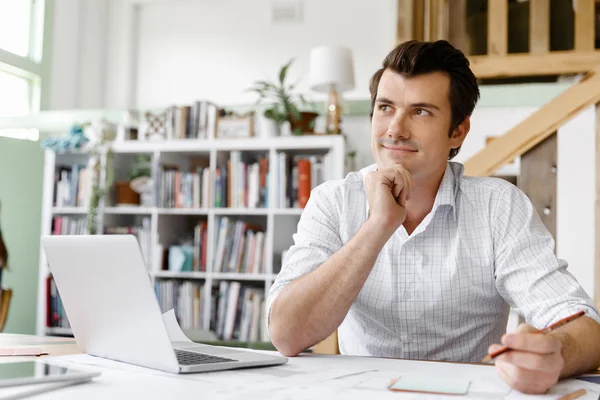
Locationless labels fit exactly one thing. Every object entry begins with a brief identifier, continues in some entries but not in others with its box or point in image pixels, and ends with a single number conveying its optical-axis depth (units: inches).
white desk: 31.8
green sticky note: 33.1
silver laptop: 35.7
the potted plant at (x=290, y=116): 150.9
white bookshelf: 148.0
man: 49.0
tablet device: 32.9
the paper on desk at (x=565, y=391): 33.1
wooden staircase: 83.1
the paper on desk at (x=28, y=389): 30.3
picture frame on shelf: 153.5
